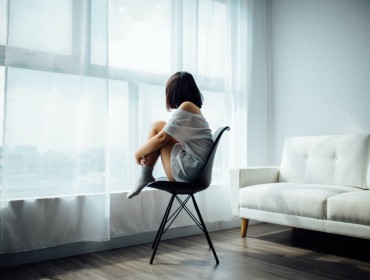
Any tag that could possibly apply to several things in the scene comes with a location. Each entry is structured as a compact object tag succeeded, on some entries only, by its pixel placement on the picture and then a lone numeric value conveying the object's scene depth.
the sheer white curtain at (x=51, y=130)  2.12
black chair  2.03
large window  2.15
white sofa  2.12
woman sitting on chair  2.06
